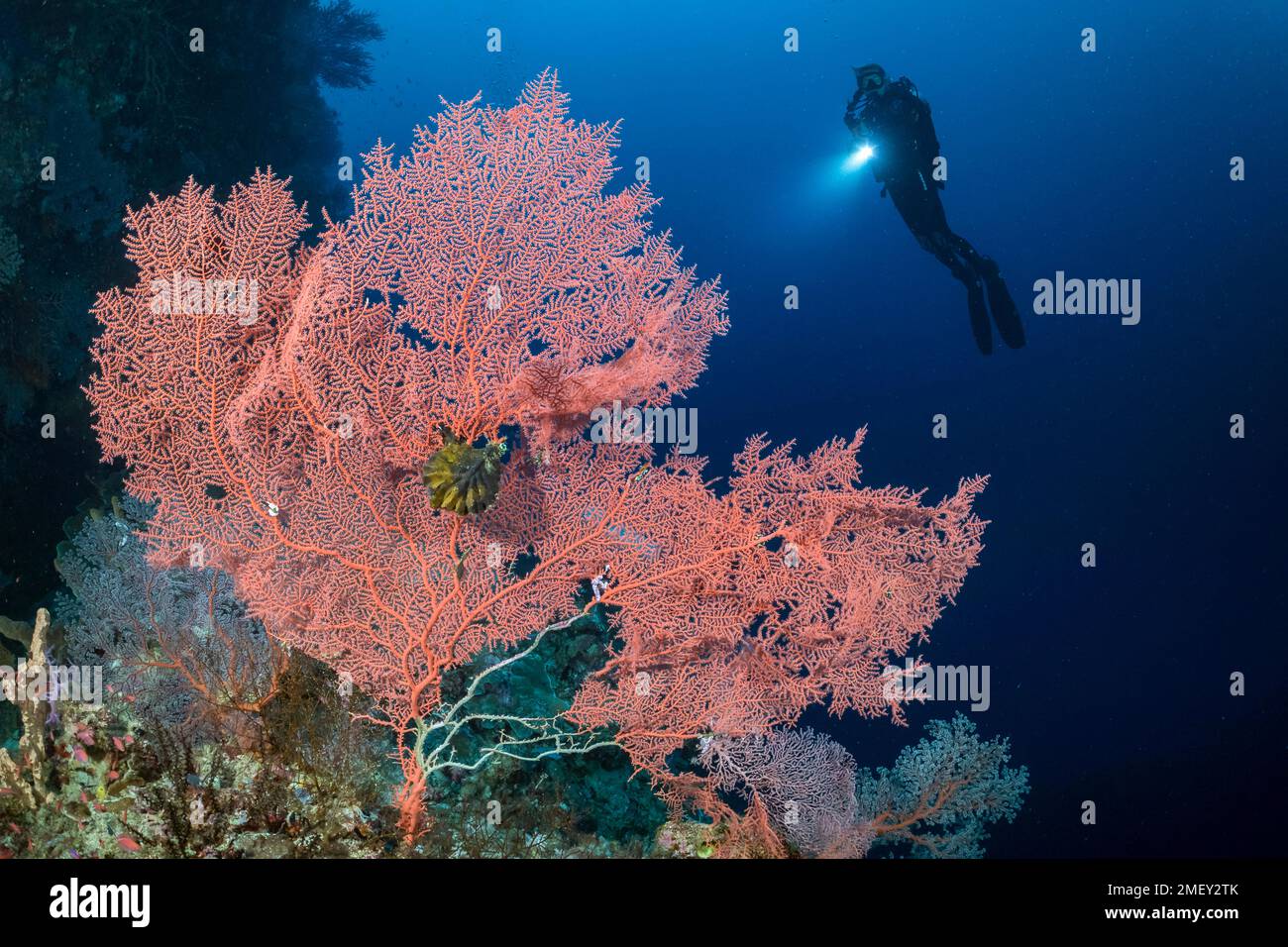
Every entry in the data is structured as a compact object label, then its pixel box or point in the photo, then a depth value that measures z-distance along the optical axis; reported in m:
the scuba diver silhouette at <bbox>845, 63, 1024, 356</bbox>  8.97
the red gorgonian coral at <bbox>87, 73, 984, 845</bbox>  3.49
